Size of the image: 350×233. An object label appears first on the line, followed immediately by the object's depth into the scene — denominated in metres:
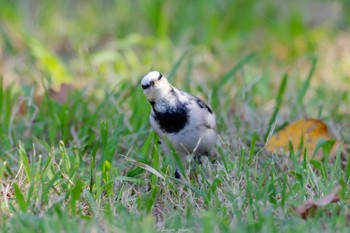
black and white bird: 5.85
